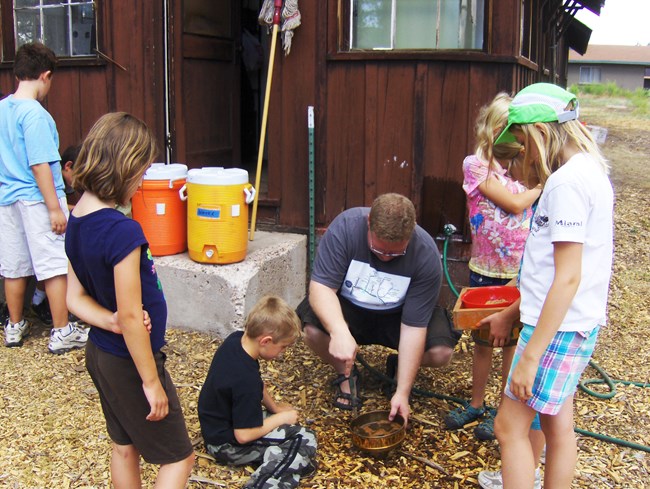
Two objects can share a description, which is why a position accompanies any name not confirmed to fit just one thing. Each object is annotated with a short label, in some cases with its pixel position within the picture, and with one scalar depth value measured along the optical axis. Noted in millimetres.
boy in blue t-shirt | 4066
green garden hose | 3309
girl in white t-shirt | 2127
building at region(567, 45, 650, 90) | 49344
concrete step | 4344
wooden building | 4602
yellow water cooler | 4328
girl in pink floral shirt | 3293
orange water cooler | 4520
